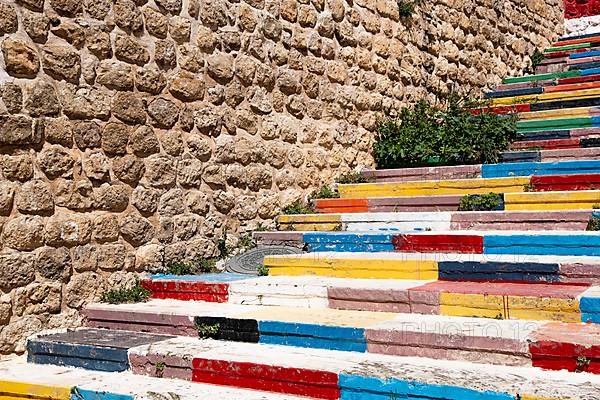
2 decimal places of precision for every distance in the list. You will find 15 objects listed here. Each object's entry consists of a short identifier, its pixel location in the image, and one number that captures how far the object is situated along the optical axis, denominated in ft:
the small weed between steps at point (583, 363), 8.85
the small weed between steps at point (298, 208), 18.03
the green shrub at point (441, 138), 19.75
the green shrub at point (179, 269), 14.83
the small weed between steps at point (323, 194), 18.98
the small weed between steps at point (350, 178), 19.94
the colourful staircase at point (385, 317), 9.25
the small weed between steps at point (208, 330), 11.80
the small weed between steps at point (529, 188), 16.53
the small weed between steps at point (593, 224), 13.46
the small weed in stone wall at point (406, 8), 22.79
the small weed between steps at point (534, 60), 31.76
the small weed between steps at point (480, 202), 16.07
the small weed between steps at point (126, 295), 13.52
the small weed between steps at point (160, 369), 10.84
